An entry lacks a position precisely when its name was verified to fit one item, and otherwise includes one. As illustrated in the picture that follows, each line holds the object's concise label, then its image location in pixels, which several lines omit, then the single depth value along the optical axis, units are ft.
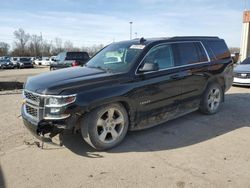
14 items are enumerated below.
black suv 10.33
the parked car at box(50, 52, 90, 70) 43.11
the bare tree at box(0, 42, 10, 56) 210.75
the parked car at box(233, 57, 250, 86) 27.41
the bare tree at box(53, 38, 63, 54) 225.21
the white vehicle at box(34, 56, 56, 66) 125.19
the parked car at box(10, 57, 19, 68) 103.11
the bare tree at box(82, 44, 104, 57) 235.62
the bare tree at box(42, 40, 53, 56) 215.31
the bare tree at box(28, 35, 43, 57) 211.91
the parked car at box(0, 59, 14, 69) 103.21
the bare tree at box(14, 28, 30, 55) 228.39
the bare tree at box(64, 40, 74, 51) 249.20
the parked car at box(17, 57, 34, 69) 101.76
